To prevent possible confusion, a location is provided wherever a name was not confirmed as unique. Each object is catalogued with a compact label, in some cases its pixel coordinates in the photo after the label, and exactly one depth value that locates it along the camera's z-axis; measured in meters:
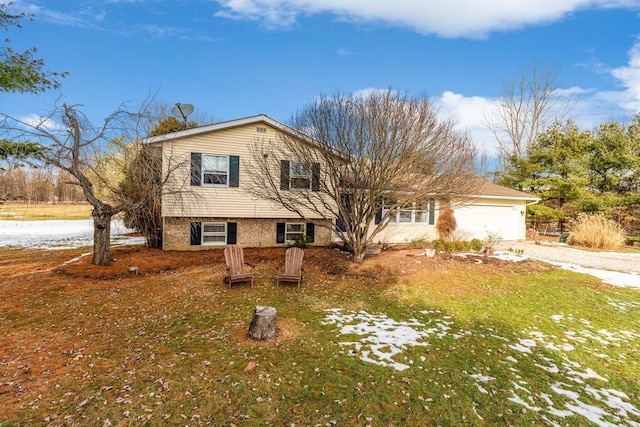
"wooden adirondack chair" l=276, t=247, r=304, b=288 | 7.91
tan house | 10.91
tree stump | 4.82
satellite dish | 13.31
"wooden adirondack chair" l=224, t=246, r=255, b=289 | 7.45
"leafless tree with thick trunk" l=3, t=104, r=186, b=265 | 7.27
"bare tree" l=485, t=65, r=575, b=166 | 25.02
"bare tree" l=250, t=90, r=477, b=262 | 8.67
